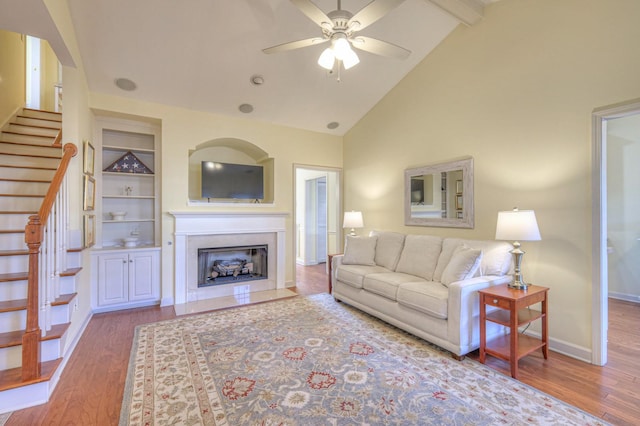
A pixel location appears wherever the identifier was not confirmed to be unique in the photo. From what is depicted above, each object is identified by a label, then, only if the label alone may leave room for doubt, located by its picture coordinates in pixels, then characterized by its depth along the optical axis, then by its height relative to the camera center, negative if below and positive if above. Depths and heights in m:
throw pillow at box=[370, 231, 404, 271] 3.91 -0.49
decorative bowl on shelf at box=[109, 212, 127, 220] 4.11 -0.02
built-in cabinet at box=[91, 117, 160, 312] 3.83 -0.02
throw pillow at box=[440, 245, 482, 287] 2.79 -0.51
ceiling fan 2.15 +1.52
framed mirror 3.55 +0.25
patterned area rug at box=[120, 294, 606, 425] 1.85 -1.29
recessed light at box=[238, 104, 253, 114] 4.39 +1.61
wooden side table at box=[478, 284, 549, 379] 2.33 -0.92
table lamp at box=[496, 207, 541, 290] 2.55 -0.15
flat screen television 4.55 +0.54
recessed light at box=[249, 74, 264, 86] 3.89 +1.81
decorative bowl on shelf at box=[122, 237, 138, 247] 4.10 -0.39
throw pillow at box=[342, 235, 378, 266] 4.09 -0.53
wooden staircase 1.98 -0.53
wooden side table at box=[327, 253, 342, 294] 4.63 -0.98
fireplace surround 4.18 -0.42
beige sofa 2.59 -0.74
